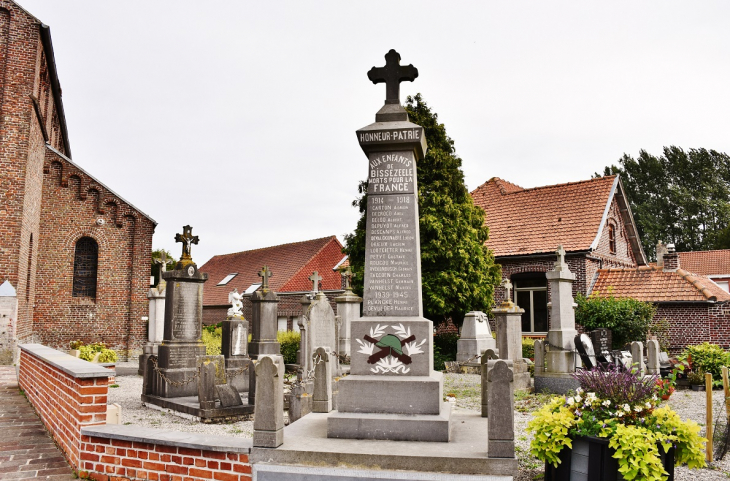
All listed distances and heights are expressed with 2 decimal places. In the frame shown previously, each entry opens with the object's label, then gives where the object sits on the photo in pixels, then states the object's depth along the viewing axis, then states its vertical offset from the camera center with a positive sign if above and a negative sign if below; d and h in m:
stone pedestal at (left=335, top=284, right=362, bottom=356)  16.11 +0.01
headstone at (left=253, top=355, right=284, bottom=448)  5.03 -0.81
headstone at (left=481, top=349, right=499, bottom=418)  6.78 -0.77
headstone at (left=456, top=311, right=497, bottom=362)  17.53 -0.73
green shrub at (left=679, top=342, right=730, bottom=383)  13.79 -1.08
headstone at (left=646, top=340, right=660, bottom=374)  13.72 -0.99
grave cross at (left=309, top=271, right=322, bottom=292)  15.09 +0.94
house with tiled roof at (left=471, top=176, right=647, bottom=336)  20.80 +3.11
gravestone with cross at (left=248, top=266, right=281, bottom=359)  14.34 -0.28
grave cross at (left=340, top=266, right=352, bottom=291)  17.16 +1.23
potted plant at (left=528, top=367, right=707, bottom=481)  4.25 -0.95
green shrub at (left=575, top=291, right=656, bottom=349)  17.70 -0.09
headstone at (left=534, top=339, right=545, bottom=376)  12.42 -0.95
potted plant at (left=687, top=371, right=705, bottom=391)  13.62 -1.61
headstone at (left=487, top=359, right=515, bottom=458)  4.70 -0.84
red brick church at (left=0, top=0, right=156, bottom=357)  15.35 +2.66
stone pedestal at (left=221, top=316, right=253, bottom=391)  12.98 -0.69
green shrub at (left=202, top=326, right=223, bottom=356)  18.84 -1.06
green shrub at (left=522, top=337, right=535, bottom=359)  17.70 -1.13
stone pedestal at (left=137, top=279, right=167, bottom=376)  17.05 -0.10
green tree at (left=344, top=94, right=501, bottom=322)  18.75 +2.58
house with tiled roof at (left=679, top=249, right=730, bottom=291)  34.03 +3.13
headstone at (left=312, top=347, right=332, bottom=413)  8.66 -1.13
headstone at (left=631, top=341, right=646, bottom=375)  12.75 -0.86
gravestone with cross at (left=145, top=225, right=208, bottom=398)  11.09 -0.37
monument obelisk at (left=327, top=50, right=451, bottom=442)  5.67 -0.02
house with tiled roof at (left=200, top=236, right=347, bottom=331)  28.89 +2.21
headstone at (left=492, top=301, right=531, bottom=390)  13.46 -0.46
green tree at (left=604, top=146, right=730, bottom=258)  41.38 +8.83
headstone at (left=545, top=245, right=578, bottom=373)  12.01 -0.19
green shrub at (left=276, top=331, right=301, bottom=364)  19.42 -1.20
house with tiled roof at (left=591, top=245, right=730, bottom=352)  17.42 +0.61
